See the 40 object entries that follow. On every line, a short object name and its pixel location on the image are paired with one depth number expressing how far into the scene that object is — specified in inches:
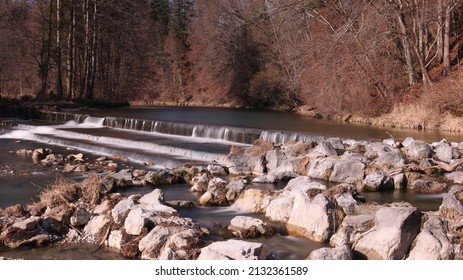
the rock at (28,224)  291.0
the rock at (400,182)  414.0
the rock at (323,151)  493.6
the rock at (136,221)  281.3
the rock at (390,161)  456.9
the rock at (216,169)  480.1
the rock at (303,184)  351.3
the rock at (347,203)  309.0
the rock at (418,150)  492.7
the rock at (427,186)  402.0
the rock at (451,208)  298.0
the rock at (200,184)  412.8
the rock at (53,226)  294.7
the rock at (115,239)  278.7
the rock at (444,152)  485.1
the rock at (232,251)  229.5
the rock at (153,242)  261.7
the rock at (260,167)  485.4
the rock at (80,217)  304.2
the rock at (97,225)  295.7
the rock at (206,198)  367.9
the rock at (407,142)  533.6
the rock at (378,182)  405.4
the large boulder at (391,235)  250.2
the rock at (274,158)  488.4
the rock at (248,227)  292.2
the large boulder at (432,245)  241.0
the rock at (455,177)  423.5
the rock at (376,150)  498.6
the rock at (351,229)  273.1
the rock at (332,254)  231.6
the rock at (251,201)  346.9
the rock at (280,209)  319.0
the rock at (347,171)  438.0
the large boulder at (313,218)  286.0
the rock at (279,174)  434.3
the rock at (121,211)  297.7
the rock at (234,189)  371.6
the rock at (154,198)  336.2
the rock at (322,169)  450.0
